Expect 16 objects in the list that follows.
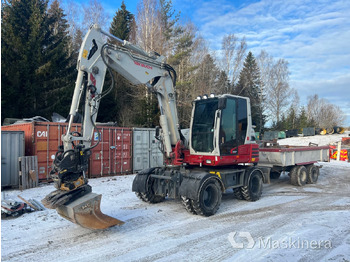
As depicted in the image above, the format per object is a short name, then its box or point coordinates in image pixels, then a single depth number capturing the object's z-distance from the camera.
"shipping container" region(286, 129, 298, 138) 42.09
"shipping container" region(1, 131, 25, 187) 9.92
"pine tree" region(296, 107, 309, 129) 52.44
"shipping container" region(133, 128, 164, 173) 14.10
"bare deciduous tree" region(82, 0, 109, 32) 30.70
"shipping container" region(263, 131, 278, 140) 39.31
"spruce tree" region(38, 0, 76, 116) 21.48
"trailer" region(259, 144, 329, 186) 10.31
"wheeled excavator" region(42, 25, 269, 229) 5.14
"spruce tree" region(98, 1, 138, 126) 24.98
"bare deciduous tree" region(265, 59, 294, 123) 44.06
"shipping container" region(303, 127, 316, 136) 40.79
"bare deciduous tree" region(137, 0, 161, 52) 24.07
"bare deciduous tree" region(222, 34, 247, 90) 32.66
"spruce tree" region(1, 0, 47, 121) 19.94
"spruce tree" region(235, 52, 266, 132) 40.66
